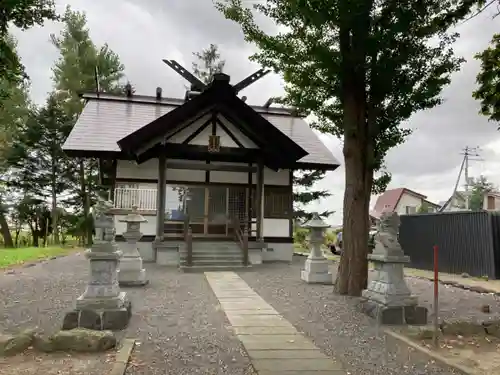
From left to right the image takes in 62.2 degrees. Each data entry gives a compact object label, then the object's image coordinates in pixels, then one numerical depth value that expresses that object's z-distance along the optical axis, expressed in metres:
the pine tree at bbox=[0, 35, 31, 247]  21.50
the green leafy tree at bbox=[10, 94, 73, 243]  21.44
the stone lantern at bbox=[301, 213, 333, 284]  9.09
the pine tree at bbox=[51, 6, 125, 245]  22.48
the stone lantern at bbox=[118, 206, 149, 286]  8.23
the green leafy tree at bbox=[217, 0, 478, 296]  6.84
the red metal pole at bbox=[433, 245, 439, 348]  4.58
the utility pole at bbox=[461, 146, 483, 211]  32.35
